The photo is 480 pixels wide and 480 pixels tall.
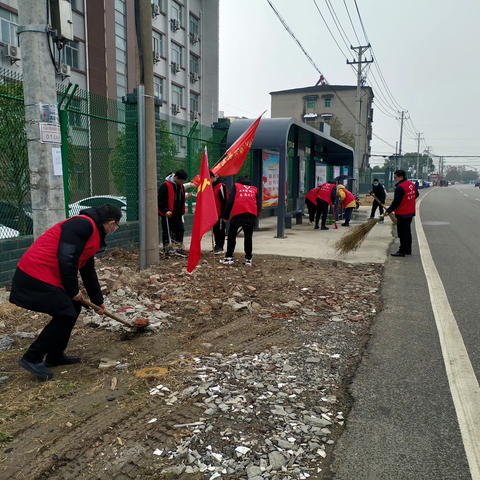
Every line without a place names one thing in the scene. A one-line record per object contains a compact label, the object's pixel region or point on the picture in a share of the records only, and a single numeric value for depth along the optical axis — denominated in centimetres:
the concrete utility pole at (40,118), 464
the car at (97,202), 759
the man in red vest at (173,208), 866
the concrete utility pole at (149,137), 711
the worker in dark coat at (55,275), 350
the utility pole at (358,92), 2669
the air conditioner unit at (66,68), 2148
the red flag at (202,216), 574
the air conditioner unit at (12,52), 1953
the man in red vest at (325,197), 1366
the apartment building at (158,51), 2459
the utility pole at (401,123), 7211
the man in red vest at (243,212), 800
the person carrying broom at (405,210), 945
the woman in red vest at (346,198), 1474
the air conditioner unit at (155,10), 3086
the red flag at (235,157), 705
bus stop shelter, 1136
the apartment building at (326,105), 6556
